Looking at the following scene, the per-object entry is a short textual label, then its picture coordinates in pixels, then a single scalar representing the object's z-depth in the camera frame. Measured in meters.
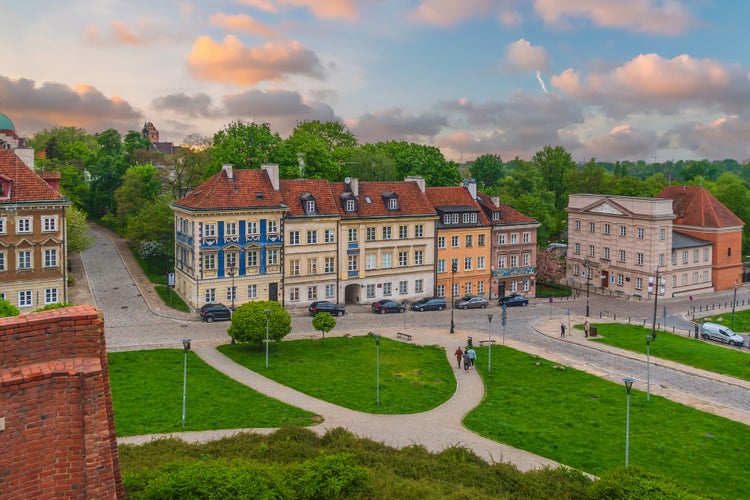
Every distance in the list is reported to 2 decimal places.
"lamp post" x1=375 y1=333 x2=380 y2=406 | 32.81
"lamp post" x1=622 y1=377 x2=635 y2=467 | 25.39
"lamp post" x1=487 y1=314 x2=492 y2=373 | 39.17
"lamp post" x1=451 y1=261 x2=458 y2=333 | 59.01
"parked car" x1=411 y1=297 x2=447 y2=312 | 58.53
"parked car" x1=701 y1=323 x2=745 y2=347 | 51.88
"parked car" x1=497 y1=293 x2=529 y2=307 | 62.31
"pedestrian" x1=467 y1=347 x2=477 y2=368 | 39.53
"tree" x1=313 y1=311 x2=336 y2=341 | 44.17
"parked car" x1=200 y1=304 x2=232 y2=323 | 50.44
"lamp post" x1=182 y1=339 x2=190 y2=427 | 29.02
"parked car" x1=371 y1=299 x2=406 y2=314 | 56.84
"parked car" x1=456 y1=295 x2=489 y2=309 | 60.06
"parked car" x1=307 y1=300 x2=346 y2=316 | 54.12
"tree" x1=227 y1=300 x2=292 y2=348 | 40.56
